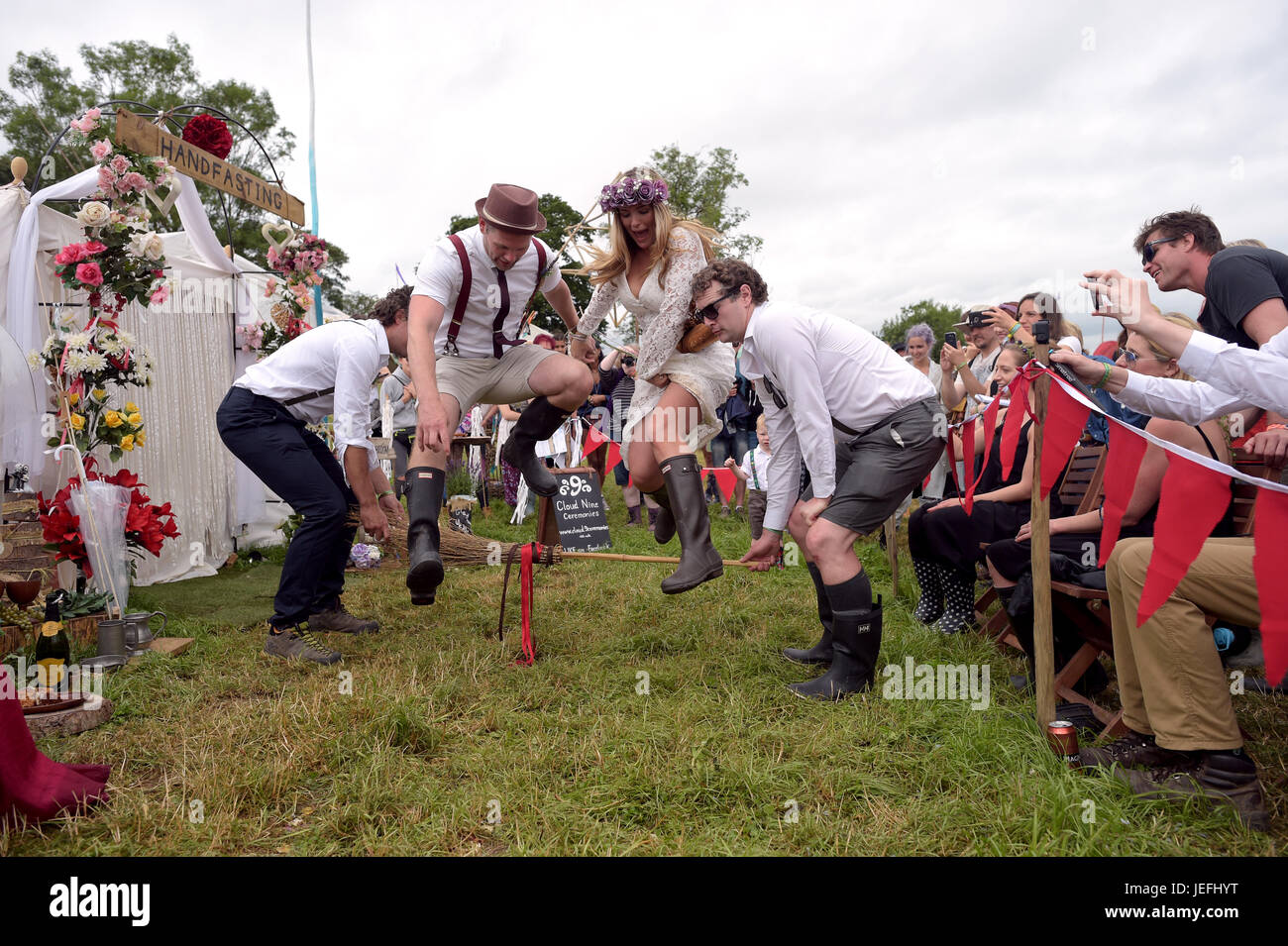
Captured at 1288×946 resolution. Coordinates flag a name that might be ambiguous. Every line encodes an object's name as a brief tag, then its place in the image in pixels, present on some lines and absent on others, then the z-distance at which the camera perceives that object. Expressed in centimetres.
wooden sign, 506
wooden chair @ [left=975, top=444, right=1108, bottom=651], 383
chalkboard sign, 542
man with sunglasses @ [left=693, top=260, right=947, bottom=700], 347
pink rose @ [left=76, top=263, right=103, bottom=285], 493
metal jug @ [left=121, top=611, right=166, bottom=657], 438
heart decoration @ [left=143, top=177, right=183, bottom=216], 530
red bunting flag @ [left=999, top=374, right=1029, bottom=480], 299
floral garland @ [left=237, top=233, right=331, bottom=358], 708
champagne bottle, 359
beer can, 258
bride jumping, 377
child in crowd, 709
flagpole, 740
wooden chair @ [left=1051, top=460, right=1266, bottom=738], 277
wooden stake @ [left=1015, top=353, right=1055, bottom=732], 263
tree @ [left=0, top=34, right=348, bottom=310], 2606
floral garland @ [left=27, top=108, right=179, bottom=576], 492
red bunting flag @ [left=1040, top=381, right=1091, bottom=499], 266
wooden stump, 317
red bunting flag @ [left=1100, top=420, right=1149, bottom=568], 269
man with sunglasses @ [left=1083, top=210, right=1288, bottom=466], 232
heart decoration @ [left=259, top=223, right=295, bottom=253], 712
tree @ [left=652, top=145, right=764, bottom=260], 2800
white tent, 637
